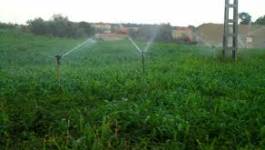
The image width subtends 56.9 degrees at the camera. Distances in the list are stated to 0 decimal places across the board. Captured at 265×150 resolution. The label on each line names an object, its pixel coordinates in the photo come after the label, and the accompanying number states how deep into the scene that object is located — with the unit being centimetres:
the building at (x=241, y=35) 3113
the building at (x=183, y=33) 2885
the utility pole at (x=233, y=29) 849
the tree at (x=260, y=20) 4237
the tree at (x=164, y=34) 2679
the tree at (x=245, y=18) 3930
